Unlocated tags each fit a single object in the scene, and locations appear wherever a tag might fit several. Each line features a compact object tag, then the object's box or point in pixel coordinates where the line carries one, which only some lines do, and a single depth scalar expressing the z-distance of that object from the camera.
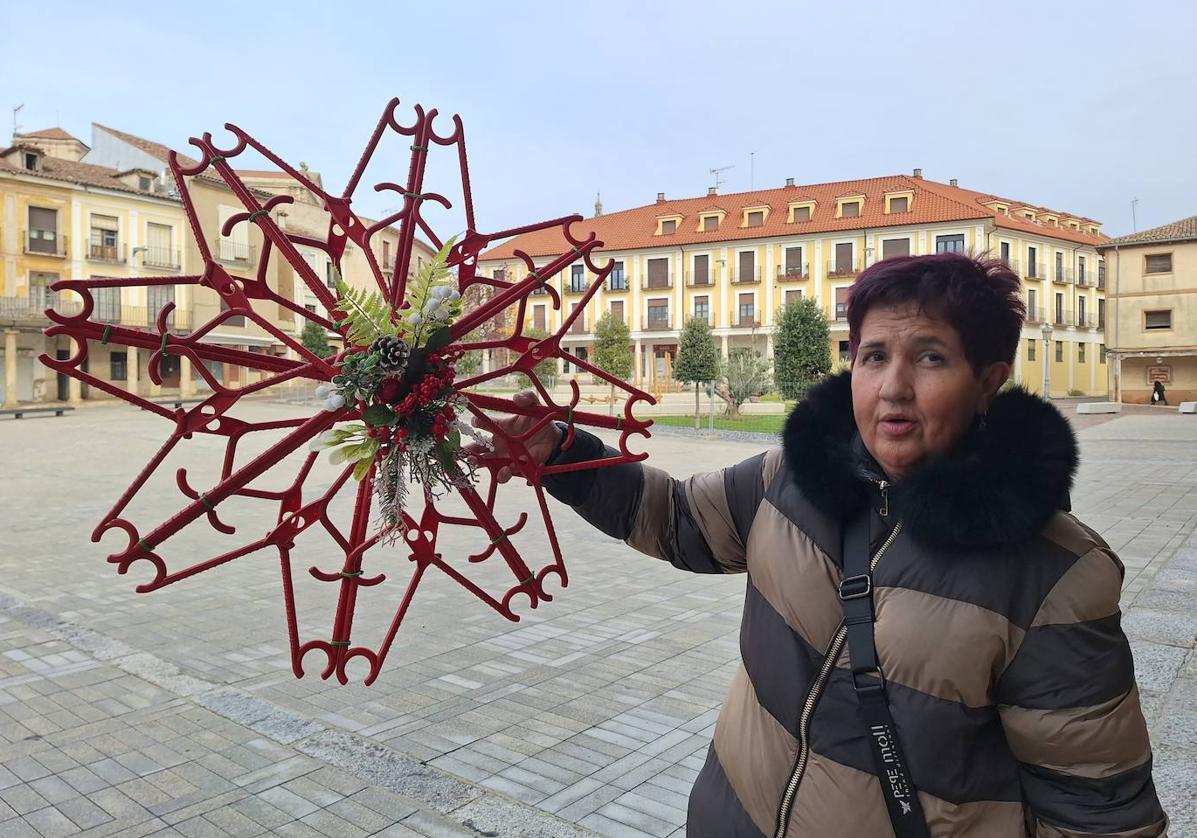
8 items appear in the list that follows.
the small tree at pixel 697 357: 27.03
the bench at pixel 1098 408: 32.56
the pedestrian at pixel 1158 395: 38.97
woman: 1.46
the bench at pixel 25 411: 27.17
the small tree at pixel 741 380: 27.11
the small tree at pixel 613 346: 42.41
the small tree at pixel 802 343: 30.92
